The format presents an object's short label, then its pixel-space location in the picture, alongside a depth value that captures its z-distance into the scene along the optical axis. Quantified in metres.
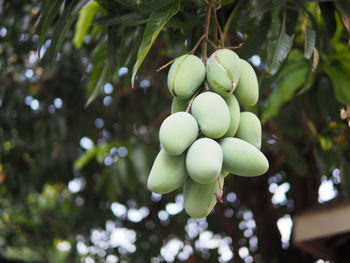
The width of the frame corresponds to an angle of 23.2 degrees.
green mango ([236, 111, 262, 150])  1.60
